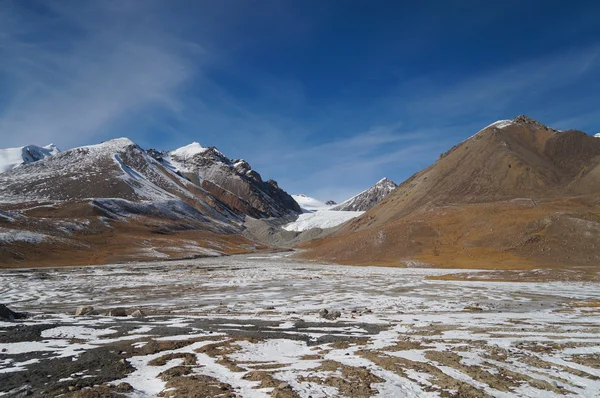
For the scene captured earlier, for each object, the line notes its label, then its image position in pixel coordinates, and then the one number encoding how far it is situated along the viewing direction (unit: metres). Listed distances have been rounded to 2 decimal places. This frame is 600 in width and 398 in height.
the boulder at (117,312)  23.23
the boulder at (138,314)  22.78
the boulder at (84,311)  23.34
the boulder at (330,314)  22.20
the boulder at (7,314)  20.63
